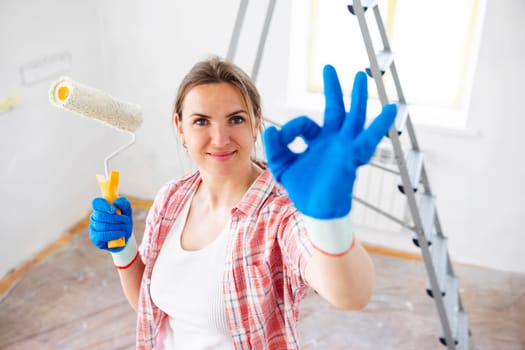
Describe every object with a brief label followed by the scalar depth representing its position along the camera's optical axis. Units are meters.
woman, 0.89
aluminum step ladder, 1.57
